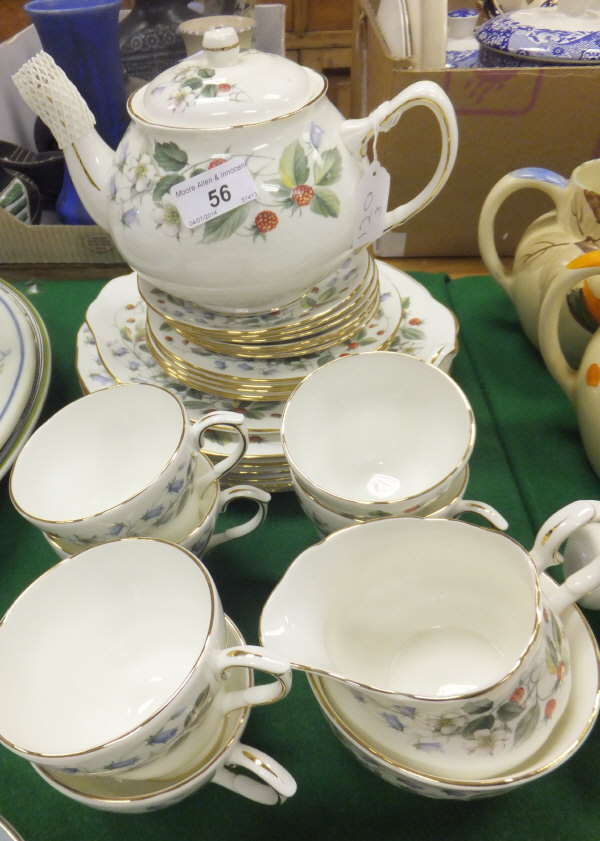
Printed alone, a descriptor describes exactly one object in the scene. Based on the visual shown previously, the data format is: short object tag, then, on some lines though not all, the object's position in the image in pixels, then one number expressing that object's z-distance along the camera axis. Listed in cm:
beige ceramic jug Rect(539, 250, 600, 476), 60
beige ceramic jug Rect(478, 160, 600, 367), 71
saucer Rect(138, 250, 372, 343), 65
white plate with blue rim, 67
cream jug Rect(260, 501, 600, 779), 38
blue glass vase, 89
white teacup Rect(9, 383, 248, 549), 53
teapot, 55
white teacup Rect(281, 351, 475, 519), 62
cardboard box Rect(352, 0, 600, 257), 84
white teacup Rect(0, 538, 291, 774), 45
